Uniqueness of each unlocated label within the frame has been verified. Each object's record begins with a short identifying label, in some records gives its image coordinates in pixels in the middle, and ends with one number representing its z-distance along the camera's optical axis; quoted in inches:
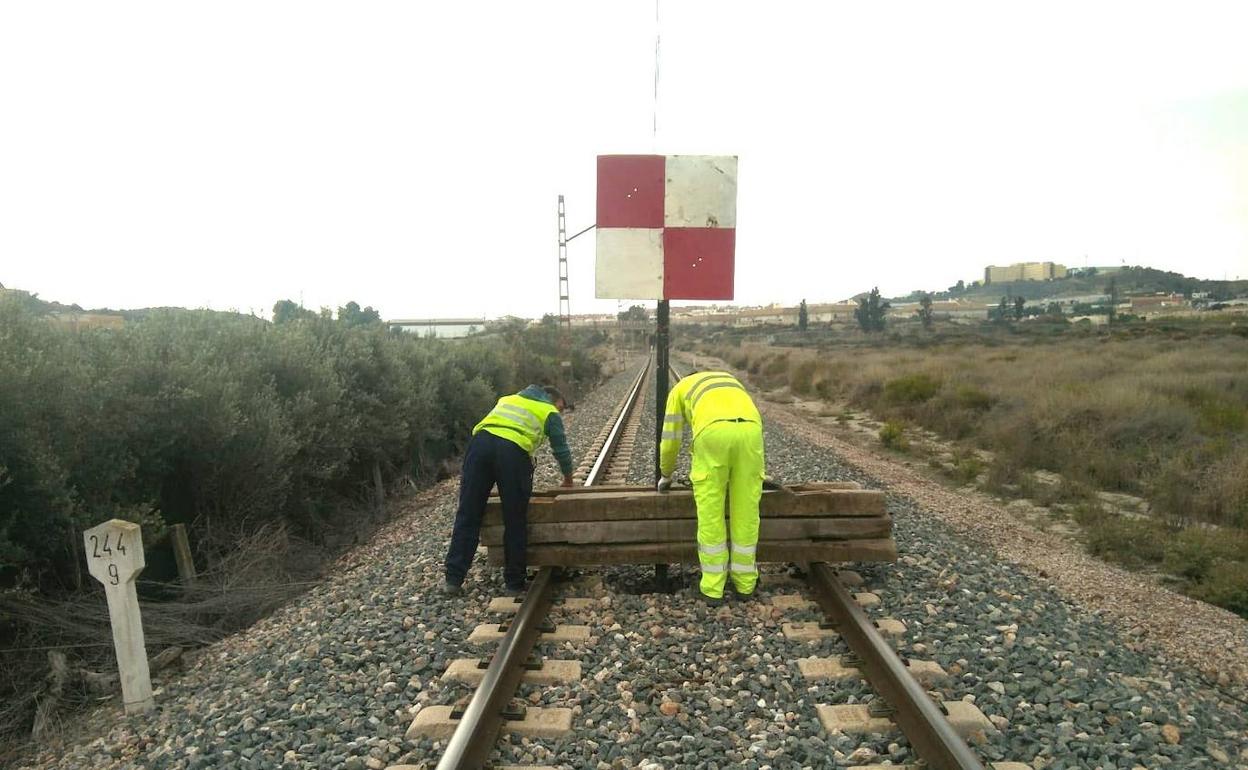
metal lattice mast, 1055.1
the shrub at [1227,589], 239.8
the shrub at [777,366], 1499.8
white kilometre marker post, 157.5
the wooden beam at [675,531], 200.8
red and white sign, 218.5
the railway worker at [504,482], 196.5
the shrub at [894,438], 611.2
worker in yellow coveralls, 185.5
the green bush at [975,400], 712.9
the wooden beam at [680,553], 199.5
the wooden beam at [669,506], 202.5
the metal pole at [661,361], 224.1
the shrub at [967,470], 476.7
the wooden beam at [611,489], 219.8
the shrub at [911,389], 816.3
